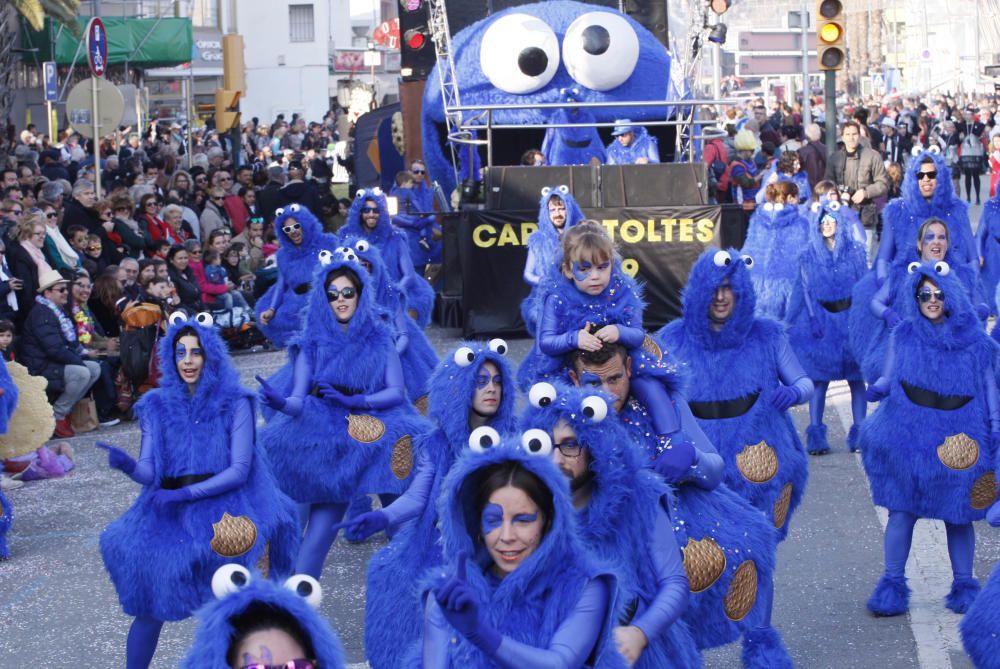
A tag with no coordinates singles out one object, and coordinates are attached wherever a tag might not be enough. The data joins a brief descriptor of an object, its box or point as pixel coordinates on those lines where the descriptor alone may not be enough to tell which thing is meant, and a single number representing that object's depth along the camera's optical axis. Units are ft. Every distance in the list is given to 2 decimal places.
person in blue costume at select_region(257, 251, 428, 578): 25.66
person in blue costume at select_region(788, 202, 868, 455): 36.29
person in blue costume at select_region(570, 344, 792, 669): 17.75
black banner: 52.47
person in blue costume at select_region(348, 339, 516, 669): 17.88
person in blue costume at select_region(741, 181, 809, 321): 37.04
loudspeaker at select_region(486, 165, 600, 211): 52.65
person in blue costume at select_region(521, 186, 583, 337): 40.14
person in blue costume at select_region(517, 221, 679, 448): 19.04
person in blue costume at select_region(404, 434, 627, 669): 12.80
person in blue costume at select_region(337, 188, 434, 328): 41.27
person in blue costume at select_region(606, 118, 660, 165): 57.67
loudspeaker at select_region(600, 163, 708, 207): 52.75
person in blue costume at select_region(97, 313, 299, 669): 20.76
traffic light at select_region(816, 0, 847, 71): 58.65
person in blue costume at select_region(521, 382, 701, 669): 14.83
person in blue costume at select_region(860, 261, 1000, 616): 23.91
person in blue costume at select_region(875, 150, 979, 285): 36.47
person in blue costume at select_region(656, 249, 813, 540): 22.75
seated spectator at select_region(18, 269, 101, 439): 41.14
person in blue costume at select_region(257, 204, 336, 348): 37.86
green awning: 123.13
